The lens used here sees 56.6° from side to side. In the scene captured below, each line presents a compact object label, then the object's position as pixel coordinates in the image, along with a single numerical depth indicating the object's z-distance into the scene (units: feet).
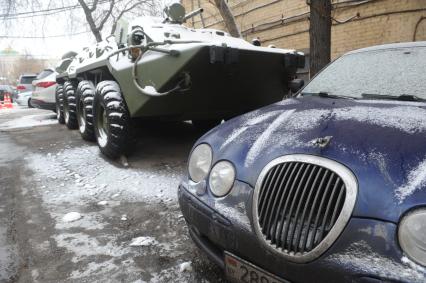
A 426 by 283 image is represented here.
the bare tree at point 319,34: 19.90
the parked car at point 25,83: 70.38
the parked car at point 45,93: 37.70
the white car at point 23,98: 67.67
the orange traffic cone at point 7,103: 69.81
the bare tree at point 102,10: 61.62
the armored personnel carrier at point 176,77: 14.26
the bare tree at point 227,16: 30.73
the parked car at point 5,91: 87.83
